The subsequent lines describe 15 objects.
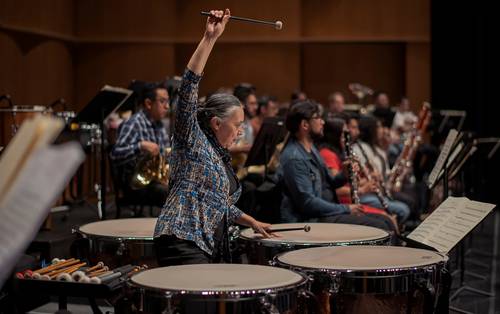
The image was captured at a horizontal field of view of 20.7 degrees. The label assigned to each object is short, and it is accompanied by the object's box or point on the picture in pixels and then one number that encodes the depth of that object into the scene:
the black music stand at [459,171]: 9.54
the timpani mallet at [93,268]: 5.21
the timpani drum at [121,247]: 6.45
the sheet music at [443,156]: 8.60
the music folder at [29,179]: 2.34
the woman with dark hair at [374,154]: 11.73
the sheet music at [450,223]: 6.33
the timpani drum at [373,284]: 5.17
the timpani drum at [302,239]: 6.25
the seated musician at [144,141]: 10.77
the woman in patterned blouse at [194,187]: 5.46
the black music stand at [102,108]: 10.29
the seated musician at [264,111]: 15.24
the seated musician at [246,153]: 11.30
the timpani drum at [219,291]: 4.43
